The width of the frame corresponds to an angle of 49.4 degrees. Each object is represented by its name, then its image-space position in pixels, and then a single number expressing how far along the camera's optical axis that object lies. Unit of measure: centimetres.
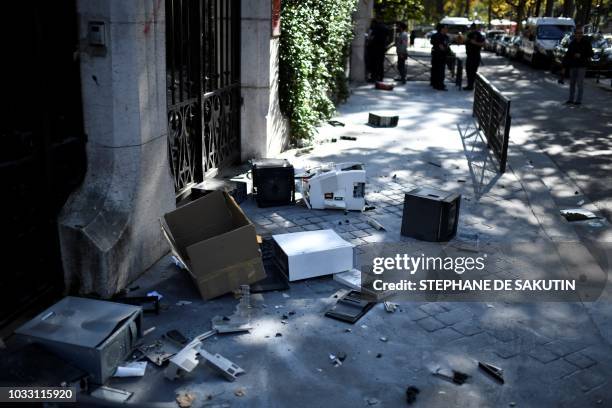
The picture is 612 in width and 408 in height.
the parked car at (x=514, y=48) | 3533
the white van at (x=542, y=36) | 3039
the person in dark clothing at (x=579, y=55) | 1742
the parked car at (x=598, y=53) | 2591
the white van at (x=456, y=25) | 4831
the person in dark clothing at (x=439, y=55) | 2012
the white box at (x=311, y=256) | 632
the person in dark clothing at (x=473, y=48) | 1988
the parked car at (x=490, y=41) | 4595
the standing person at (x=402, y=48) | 2202
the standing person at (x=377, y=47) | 2169
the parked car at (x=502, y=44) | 4018
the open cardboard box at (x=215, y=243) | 588
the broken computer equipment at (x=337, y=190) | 834
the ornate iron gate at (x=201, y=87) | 804
